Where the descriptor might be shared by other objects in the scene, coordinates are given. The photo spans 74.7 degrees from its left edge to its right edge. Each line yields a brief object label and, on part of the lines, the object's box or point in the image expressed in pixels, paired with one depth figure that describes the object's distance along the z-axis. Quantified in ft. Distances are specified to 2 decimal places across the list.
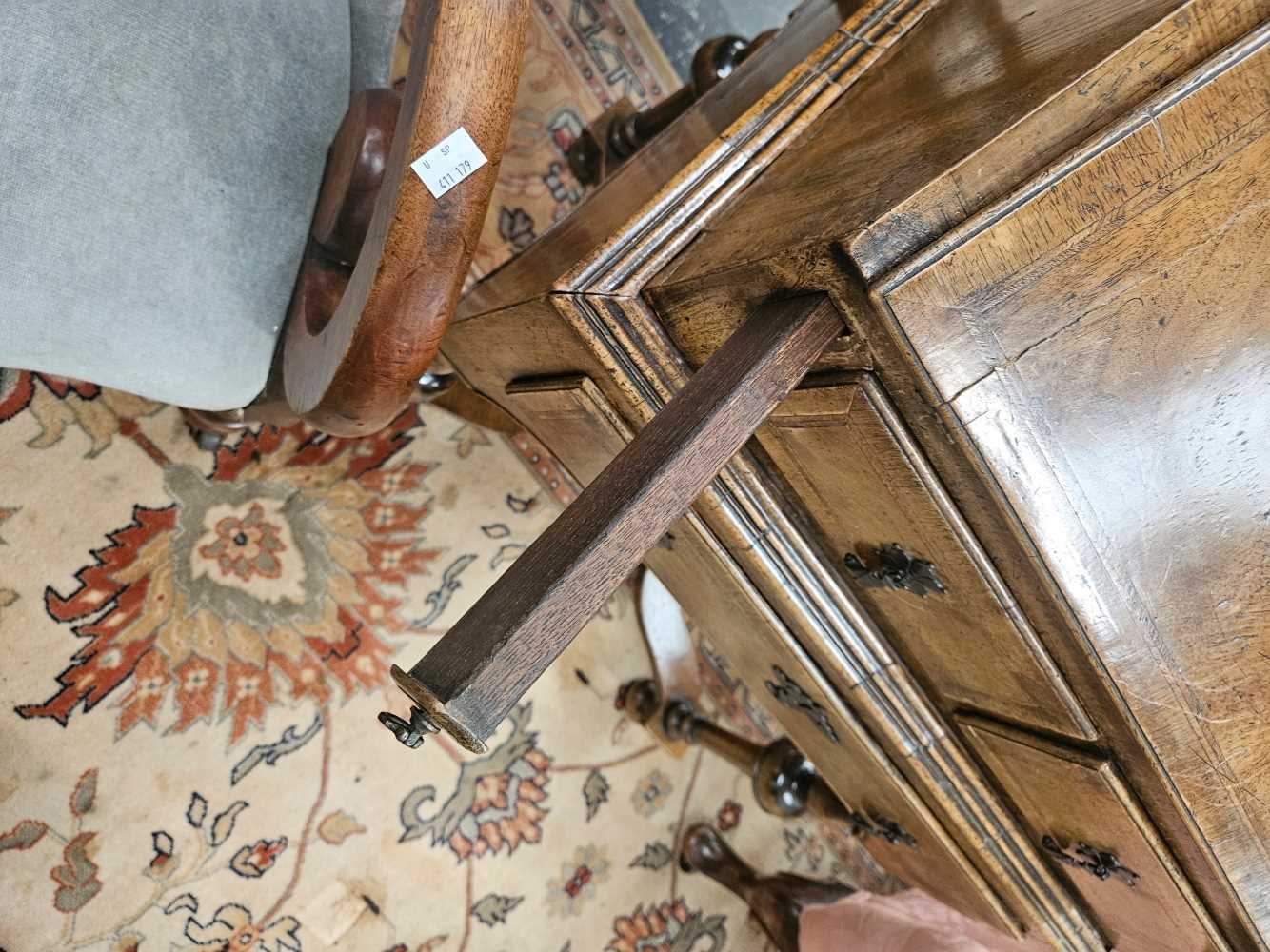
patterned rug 4.30
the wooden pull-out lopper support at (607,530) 1.61
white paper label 1.86
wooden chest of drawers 1.92
